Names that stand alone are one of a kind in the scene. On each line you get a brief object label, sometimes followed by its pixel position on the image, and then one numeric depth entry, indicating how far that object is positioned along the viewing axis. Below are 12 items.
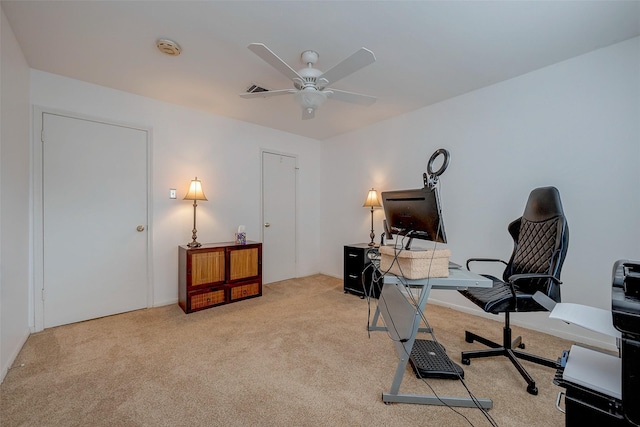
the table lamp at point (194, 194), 3.21
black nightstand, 3.61
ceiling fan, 1.69
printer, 0.71
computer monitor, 1.45
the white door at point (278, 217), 4.18
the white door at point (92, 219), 2.58
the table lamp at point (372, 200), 3.79
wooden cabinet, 3.00
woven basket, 1.49
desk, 1.51
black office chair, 1.74
